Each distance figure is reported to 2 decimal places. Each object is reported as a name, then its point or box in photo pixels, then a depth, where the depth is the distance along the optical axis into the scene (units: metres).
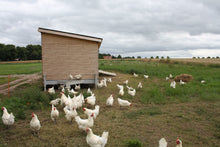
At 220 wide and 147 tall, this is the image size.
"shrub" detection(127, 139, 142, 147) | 4.23
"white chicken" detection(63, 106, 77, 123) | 5.80
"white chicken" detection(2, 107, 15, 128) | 5.47
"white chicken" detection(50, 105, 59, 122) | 5.84
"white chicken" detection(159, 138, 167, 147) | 3.63
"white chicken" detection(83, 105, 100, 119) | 5.94
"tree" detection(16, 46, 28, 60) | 70.62
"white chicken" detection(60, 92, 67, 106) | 7.42
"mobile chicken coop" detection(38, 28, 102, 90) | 11.53
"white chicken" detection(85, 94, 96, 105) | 7.80
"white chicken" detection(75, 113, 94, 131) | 4.95
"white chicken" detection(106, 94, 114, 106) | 8.16
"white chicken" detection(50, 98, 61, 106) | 8.13
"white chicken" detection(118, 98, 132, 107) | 7.80
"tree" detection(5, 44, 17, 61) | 65.50
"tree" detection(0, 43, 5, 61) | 64.09
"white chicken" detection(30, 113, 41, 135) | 4.92
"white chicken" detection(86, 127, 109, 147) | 3.87
